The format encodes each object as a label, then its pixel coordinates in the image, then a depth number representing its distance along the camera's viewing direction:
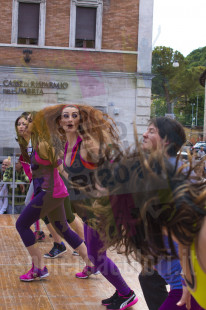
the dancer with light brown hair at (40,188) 4.55
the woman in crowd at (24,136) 5.30
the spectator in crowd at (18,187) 9.20
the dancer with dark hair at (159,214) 1.77
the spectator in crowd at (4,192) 9.16
